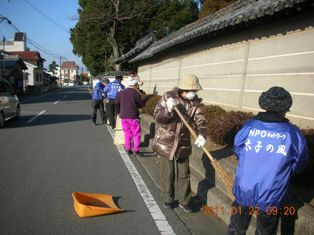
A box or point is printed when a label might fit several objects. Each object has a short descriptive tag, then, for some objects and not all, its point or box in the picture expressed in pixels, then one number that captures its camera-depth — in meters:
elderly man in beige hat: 3.35
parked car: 9.23
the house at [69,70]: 111.26
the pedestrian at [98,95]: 9.80
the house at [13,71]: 29.30
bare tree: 22.44
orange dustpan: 3.38
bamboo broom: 2.84
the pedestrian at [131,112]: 6.03
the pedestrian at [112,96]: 8.74
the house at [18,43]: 65.95
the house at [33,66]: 48.61
